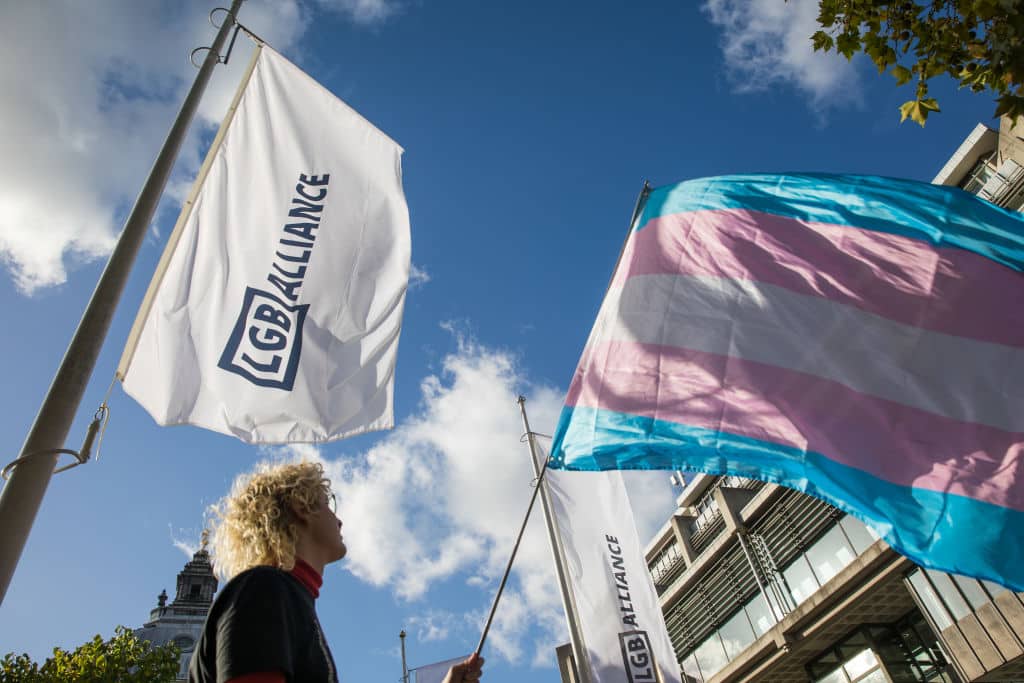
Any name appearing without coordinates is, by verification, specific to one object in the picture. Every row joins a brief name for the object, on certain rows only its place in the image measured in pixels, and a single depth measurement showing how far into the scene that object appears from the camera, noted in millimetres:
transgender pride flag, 4125
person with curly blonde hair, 1885
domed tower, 67000
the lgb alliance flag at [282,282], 4996
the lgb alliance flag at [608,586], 10852
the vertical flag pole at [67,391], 3168
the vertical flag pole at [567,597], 10281
